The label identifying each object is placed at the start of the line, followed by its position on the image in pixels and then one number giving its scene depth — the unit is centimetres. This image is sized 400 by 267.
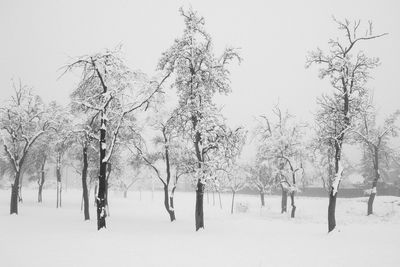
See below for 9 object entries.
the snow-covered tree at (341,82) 2117
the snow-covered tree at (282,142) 3738
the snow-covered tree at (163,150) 2882
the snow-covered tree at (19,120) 2825
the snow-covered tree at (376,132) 3578
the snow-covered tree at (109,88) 2025
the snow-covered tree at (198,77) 2109
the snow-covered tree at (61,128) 2712
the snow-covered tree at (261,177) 4900
